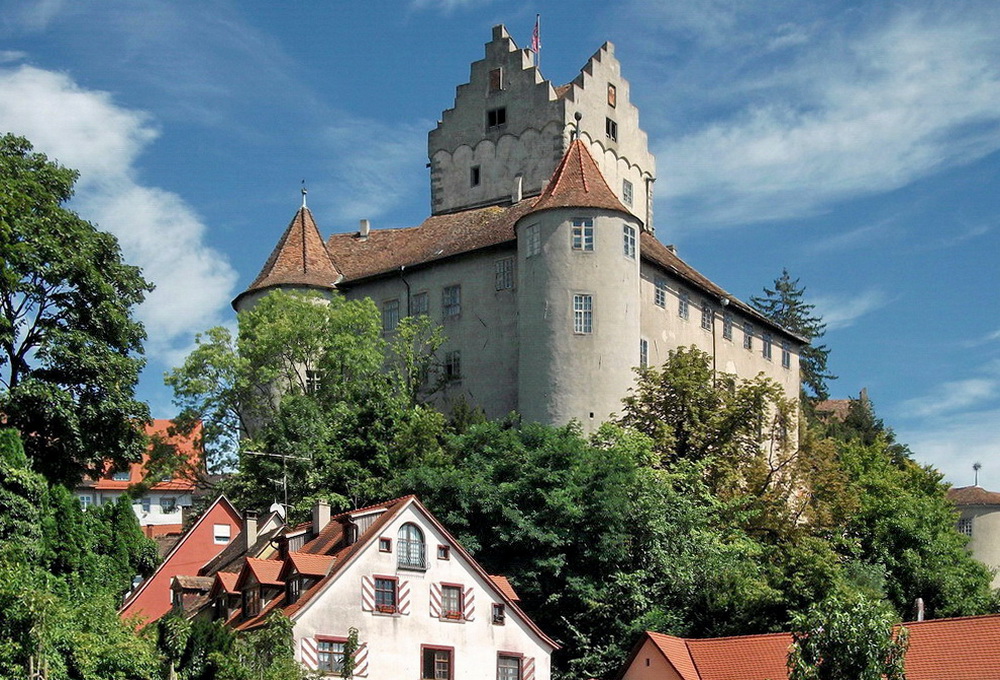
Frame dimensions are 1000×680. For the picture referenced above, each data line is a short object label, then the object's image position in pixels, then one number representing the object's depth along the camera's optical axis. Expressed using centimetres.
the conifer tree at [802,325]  9569
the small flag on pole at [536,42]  7656
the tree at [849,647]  3562
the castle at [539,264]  6234
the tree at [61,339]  5184
